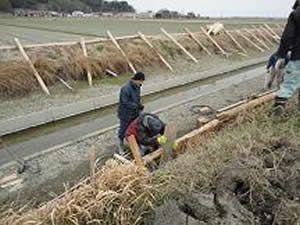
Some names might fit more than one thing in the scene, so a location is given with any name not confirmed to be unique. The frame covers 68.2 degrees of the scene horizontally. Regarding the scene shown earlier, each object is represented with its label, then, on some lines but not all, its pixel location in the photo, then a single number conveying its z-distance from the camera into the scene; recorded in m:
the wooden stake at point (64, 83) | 7.07
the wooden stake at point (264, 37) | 15.22
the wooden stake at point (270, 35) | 15.81
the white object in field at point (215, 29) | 13.09
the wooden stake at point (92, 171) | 2.34
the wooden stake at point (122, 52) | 8.49
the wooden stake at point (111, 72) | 8.09
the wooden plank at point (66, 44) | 7.43
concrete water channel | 4.78
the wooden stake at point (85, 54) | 7.43
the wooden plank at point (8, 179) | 3.64
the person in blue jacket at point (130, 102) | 3.79
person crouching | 3.68
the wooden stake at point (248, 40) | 13.59
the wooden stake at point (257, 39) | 14.30
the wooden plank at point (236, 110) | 4.47
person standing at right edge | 3.48
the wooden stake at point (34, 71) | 6.72
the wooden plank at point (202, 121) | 4.62
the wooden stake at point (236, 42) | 12.84
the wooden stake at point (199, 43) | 11.36
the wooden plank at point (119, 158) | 3.42
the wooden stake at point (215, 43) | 11.76
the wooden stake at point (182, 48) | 10.20
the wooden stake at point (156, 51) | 9.10
